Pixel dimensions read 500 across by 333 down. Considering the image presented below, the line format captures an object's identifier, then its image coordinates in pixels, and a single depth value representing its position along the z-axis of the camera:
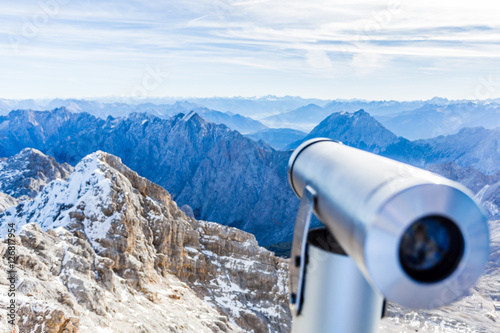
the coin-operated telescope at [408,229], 3.14
